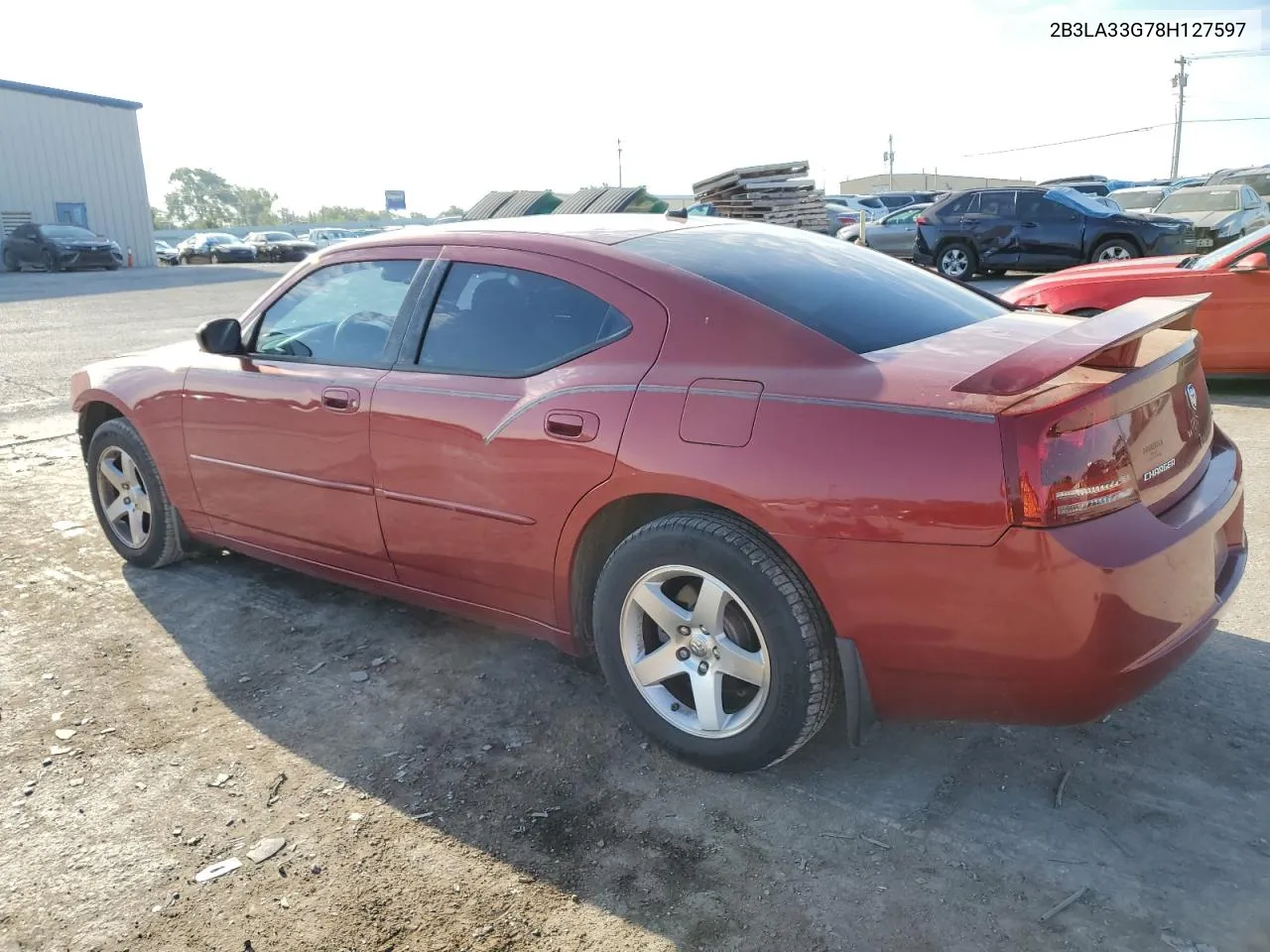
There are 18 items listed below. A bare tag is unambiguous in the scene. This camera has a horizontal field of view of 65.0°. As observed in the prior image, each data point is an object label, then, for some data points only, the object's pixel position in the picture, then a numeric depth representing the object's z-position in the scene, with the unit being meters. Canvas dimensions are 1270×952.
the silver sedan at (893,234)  20.91
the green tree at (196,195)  116.50
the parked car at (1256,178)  21.35
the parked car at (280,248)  41.12
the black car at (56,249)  29.59
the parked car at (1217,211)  16.09
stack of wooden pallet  18.03
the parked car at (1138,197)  22.33
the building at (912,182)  72.69
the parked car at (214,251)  40.16
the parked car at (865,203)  29.61
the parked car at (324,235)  41.78
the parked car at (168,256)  42.59
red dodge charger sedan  2.32
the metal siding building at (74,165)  32.72
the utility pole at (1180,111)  68.19
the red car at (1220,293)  7.21
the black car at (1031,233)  15.25
